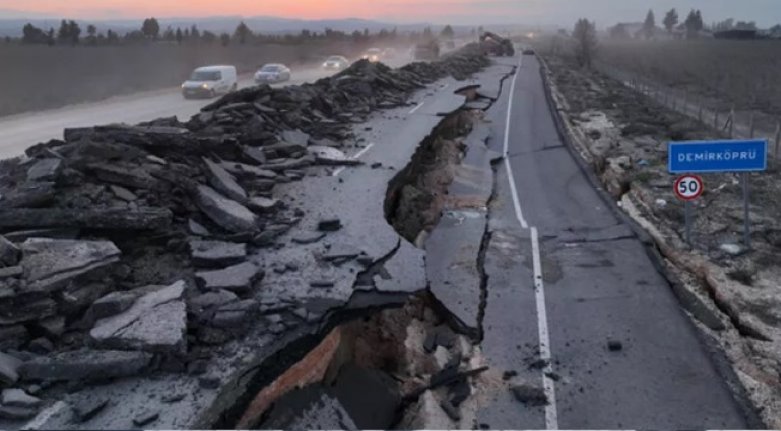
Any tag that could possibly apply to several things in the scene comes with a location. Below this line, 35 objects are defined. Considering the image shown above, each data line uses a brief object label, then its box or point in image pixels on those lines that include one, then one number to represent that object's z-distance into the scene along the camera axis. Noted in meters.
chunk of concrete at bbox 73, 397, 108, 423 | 5.03
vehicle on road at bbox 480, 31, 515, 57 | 67.81
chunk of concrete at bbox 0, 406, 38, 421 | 4.98
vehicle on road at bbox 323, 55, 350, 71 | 53.53
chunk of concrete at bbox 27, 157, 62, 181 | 8.36
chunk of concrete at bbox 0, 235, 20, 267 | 6.48
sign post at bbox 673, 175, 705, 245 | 10.72
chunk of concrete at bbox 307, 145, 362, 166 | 14.19
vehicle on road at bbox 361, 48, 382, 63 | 66.70
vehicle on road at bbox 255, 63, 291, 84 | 41.85
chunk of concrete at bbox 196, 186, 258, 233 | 8.92
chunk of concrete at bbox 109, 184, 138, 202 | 8.69
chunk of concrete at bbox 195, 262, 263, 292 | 7.10
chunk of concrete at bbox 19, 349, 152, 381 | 5.44
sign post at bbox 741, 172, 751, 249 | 10.63
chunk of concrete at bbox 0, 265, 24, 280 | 6.23
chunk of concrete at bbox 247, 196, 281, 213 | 10.05
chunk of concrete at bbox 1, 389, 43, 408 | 5.09
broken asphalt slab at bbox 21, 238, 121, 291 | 6.37
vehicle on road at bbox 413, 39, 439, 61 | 65.12
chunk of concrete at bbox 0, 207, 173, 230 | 7.58
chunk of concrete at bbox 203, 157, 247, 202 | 10.00
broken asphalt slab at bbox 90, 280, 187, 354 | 5.73
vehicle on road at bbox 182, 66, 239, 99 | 34.25
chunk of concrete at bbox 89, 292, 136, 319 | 6.14
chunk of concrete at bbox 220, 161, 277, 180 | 11.35
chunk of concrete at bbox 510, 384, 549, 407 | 6.64
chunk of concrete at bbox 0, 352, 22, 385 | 5.31
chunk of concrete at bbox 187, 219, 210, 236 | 8.52
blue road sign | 10.18
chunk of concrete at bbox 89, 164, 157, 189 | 8.91
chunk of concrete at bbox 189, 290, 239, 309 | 6.64
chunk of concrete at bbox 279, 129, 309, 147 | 15.12
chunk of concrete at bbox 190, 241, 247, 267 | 7.71
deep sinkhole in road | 5.78
